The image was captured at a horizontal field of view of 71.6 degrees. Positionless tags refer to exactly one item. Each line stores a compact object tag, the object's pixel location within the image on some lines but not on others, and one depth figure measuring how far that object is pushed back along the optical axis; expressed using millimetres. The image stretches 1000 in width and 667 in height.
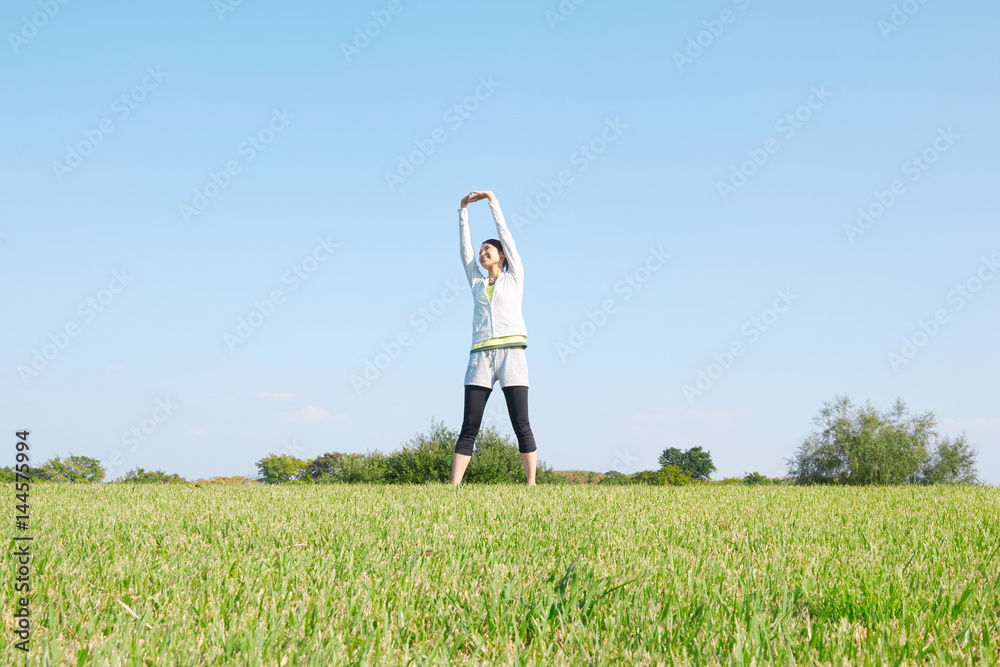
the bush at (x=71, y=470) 13578
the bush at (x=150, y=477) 13016
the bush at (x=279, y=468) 15250
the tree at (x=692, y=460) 24406
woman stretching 8258
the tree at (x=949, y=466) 18281
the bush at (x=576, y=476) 14242
